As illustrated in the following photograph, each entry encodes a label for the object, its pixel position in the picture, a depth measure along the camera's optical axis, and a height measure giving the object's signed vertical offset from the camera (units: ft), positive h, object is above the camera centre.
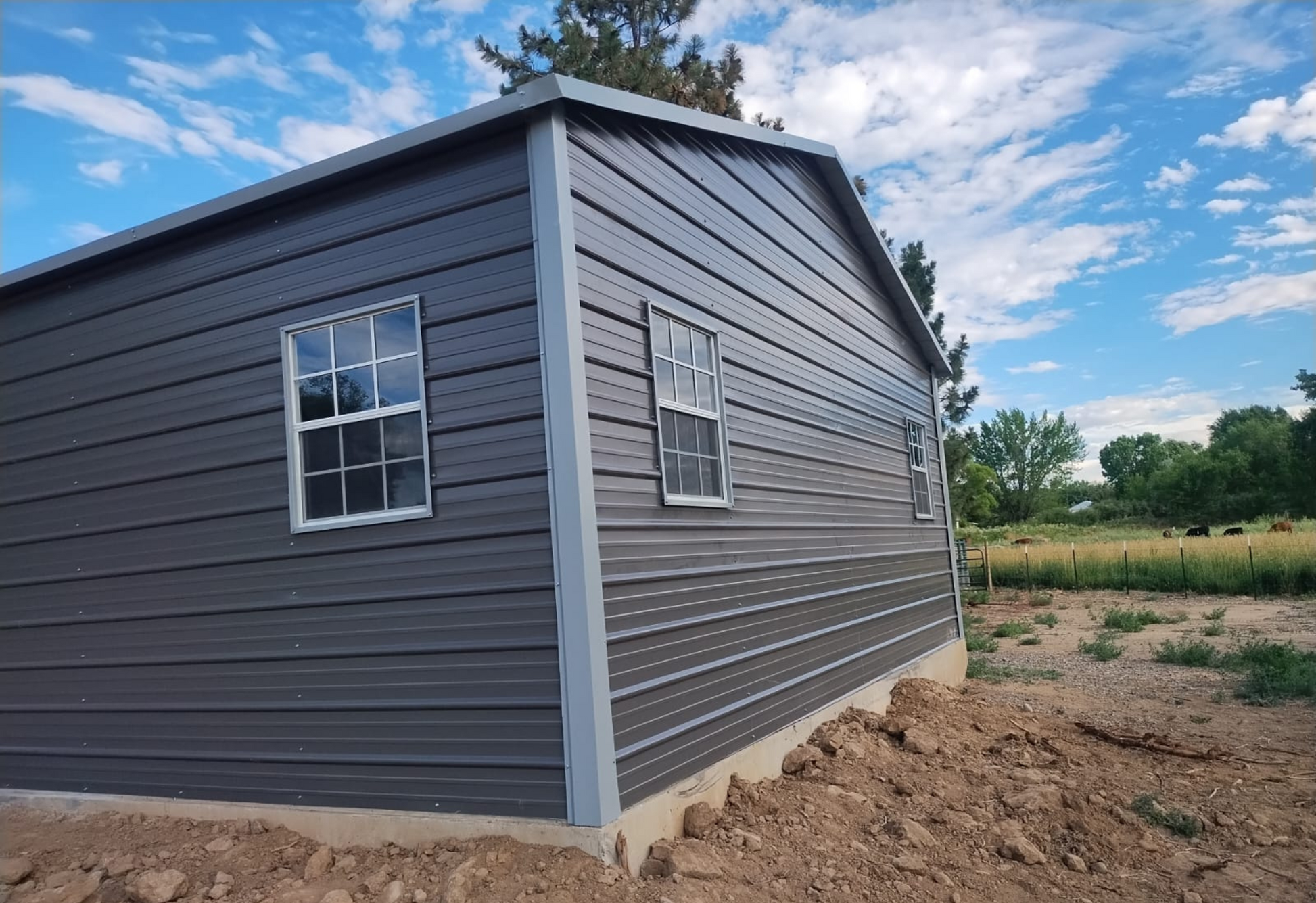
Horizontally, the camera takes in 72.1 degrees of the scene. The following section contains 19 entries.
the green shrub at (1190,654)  41.73 -7.19
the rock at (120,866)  16.39 -5.20
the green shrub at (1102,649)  44.88 -7.25
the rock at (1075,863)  17.37 -6.79
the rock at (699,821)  16.76 -5.28
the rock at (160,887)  14.78 -5.09
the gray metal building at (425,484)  15.44 +1.50
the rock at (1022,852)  17.56 -6.58
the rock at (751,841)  16.57 -5.65
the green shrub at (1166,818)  19.25 -6.82
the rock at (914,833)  17.88 -6.21
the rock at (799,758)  21.66 -5.50
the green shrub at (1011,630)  57.26 -7.42
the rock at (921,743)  24.14 -5.97
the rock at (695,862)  14.83 -5.41
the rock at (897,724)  25.72 -5.80
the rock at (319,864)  15.26 -5.10
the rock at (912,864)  16.63 -6.31
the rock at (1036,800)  20.02 -6.42
